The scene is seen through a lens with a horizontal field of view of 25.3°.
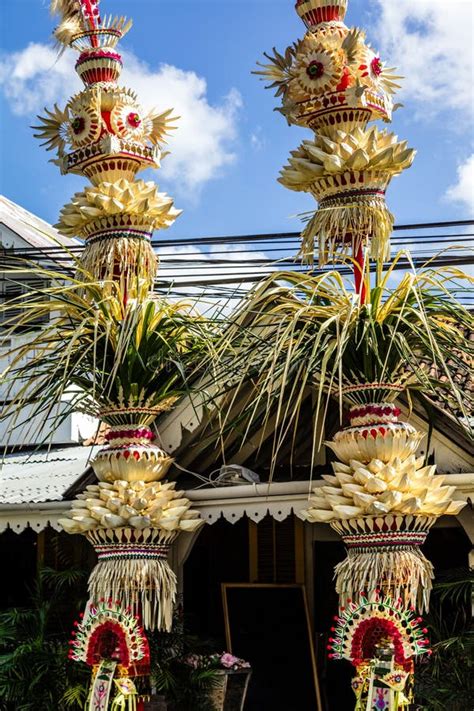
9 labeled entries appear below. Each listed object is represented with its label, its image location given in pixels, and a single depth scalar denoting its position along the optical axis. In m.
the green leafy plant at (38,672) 8.71
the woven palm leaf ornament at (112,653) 7.98
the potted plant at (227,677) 8.76
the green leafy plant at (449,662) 7.48
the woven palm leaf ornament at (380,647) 7.19
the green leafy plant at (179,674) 8.58
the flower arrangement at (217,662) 8.78
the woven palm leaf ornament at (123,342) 8.35
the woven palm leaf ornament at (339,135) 8.60
